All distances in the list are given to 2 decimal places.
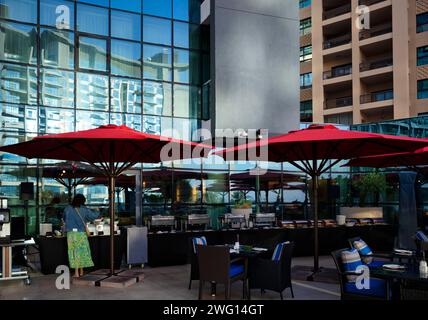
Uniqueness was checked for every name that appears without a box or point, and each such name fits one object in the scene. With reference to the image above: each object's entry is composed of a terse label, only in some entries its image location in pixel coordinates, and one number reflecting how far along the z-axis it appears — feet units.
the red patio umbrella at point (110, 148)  24.64
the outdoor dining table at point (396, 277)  18.45
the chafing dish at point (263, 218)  47.24
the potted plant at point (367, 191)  47.11
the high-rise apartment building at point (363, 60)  101.04
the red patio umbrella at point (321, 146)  24.86
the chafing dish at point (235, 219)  44.81
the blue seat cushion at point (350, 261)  20.77
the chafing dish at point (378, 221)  45.46
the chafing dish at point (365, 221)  44.52
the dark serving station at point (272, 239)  35.09
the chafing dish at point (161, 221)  43.21
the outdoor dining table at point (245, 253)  24.36
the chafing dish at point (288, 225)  40.86
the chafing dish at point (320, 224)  41.55
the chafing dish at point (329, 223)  41.86
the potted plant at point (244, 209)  47.62
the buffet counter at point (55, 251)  31.27
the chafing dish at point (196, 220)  45.93
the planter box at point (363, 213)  46.73
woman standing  29.78
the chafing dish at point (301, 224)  41.24
